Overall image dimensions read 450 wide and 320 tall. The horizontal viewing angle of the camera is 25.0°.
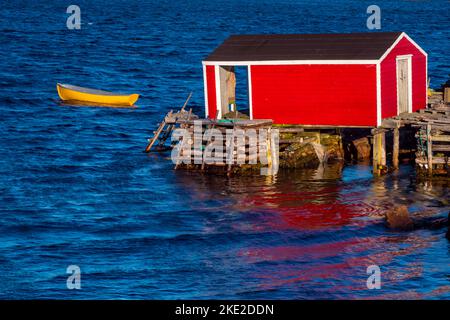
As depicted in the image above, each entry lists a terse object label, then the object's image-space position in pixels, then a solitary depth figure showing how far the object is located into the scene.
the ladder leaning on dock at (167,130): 43.78
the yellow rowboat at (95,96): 63.28
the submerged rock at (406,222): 32.84
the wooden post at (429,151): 38.66
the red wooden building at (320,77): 40.44
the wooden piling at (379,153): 40.25
